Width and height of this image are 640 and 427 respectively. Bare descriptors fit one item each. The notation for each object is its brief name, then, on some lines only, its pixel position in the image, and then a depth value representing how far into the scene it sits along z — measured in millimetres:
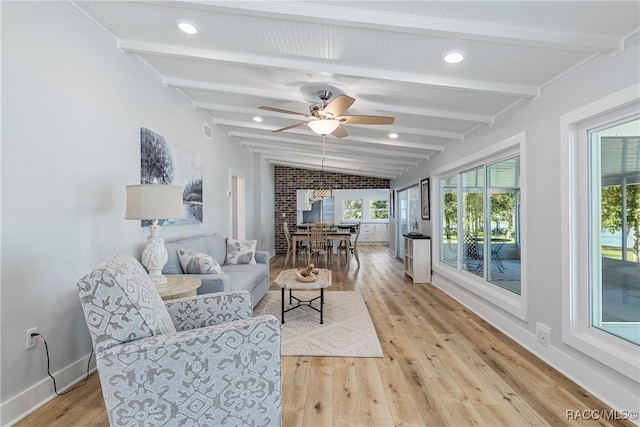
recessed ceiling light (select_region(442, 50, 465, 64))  2222
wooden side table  2236
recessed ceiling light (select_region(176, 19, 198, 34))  2203
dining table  6992
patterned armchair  1289
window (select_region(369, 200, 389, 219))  11523
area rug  2713
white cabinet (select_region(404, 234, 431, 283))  5363
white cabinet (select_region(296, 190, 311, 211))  10086
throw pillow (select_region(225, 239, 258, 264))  4312
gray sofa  2852
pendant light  7734
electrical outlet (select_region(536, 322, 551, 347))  2496
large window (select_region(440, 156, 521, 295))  3324
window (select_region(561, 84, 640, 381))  1957
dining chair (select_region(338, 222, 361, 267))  7120
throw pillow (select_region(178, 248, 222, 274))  3092
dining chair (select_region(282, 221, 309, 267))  7257
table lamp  2252
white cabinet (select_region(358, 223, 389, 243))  11477
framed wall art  5641
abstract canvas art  3105
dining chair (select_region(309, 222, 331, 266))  6750
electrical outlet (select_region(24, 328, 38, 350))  1882
